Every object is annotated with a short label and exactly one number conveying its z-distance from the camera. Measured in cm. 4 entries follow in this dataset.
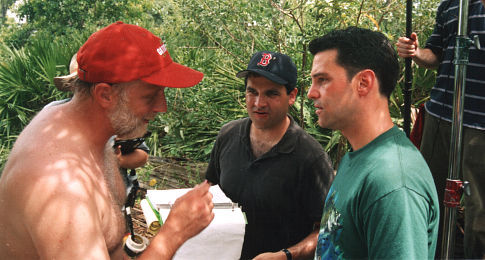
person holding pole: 288
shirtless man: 151
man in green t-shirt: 135
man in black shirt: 253
